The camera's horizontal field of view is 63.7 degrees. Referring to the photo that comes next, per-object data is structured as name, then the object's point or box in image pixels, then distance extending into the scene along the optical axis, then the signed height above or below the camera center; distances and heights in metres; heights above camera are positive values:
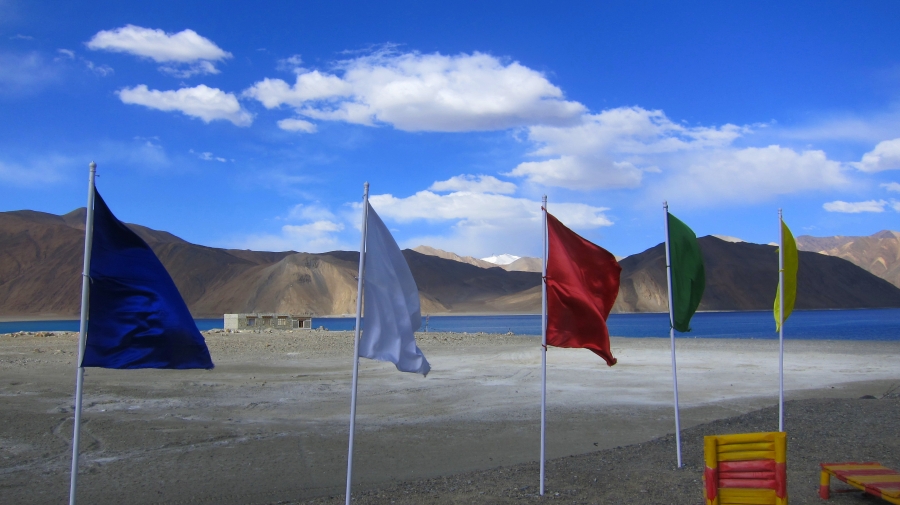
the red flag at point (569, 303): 7.34 +0.05
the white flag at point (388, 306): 6.31 -0.03
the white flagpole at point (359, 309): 6.07 -0.06
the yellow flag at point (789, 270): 9.64 +0.57
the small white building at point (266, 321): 53.25 -1.69
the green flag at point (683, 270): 8.57 +0.49
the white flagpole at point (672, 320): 8.15 -0.12
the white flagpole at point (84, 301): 5.57 -0.05
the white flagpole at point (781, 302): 9.30 +0.14
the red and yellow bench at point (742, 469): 5.83 -1.27
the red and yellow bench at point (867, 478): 6.07 -1.45
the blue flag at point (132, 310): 5.80 -0.12
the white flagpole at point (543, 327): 7.15 -0.21
